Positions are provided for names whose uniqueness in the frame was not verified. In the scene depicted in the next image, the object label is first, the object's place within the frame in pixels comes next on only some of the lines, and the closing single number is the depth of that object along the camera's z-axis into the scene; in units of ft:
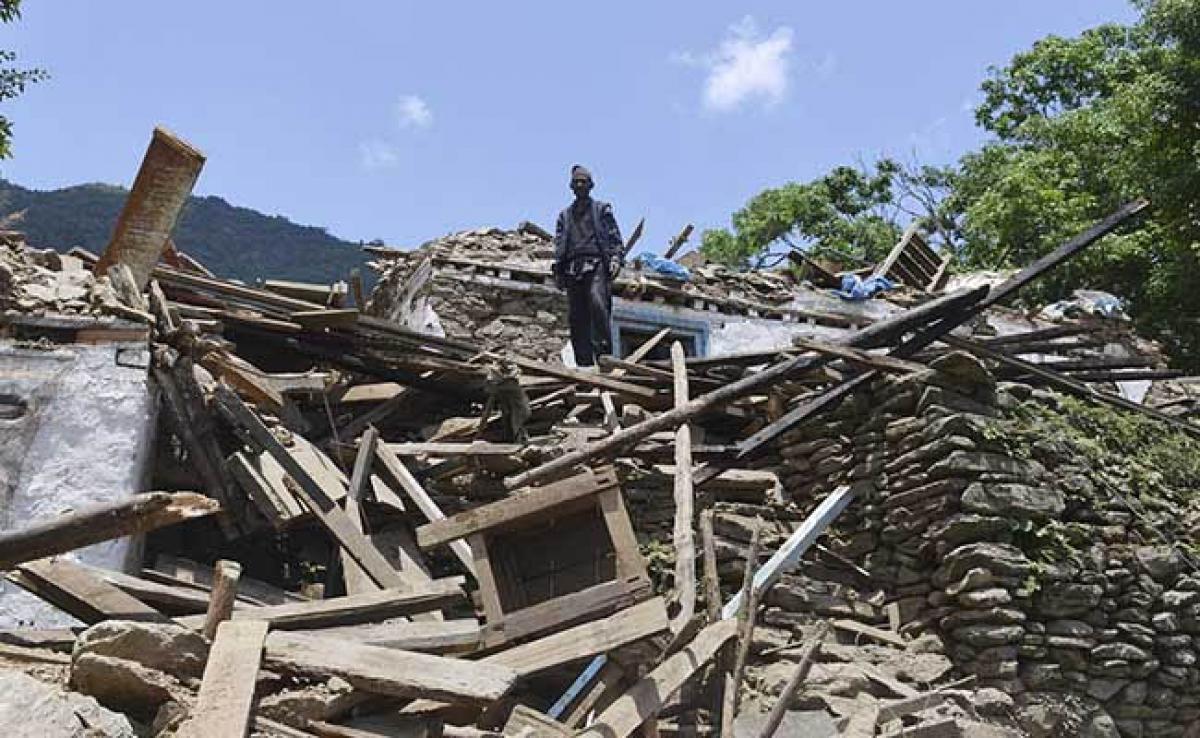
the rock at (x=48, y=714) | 14.29
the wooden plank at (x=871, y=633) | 27.17
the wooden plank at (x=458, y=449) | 29.66
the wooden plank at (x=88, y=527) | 17.16
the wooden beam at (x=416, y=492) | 25.94
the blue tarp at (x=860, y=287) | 51.72
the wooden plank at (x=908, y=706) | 23.61
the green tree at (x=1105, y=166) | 57.36
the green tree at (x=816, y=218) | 94.38
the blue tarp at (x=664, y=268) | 47.83
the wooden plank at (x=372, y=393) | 32.50
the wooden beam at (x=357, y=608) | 20.57
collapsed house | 18.35
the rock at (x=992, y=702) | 25.08
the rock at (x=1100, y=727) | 26.43
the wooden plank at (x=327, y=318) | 32.09
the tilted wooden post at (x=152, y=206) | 27.32
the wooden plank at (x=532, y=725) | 18.93
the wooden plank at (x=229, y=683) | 16.07
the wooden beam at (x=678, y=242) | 51.75
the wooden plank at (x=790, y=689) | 21.30
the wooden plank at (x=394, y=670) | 17.85
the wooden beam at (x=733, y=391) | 26.22
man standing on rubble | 39.75
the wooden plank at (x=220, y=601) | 18.29
